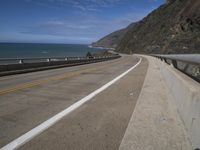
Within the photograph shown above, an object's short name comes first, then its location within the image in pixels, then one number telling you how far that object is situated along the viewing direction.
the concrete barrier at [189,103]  2.55
